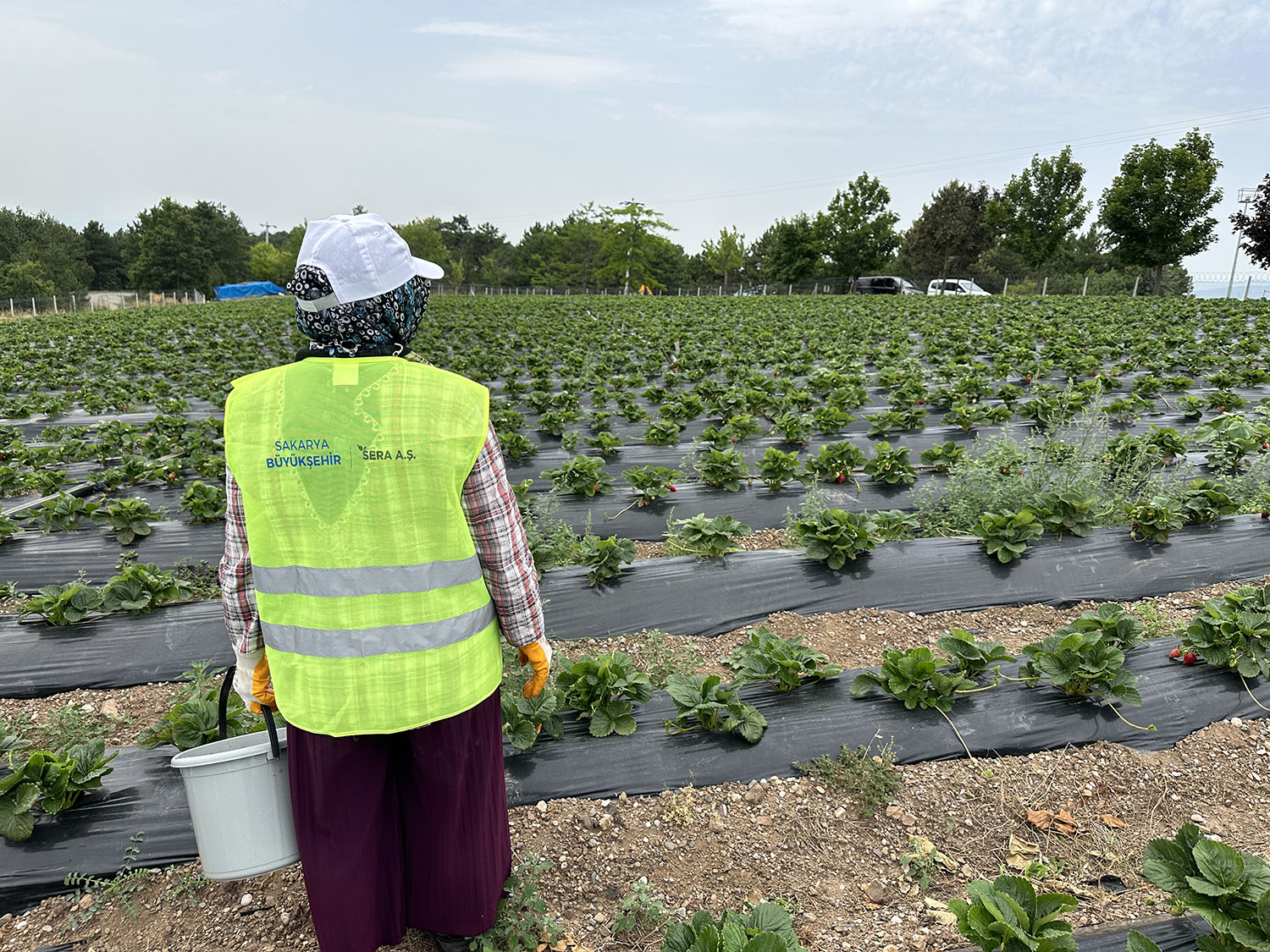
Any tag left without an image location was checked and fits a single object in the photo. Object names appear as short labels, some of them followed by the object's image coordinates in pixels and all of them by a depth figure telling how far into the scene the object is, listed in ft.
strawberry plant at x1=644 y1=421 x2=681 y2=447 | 24.71
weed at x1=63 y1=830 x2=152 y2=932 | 7.88
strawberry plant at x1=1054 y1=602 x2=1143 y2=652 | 10.78
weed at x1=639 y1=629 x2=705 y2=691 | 12.34
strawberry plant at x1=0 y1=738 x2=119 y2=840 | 8.05
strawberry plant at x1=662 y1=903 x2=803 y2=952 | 5.80
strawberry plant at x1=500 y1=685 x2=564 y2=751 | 9.46
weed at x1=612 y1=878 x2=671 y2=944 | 7.67
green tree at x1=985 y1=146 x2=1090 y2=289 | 120.78
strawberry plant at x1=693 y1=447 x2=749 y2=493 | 19.69
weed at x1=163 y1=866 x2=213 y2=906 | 8.07
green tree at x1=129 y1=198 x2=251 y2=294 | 221.66
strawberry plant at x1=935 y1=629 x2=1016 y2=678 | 10.39
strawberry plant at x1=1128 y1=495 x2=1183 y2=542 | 15.23
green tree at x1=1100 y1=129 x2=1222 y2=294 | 104.73
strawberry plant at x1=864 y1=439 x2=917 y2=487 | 19.65
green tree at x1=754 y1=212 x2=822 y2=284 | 164.76
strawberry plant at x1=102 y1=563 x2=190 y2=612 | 13.15
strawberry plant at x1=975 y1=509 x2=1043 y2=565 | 14.73
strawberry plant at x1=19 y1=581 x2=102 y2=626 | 12.69
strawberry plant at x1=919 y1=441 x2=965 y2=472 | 20.35
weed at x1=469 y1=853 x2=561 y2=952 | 7.30
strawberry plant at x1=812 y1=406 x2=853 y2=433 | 25.22
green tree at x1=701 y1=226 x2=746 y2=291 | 207.51
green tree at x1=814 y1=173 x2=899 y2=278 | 155.74
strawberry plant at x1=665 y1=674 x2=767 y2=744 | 9.82
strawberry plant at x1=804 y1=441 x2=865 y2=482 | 19.90
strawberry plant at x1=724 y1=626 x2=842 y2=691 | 10.44
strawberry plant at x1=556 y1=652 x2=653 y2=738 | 9.98
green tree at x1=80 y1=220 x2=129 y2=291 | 256.52
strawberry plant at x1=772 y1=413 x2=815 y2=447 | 23.86
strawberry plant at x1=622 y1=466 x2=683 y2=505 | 18.83
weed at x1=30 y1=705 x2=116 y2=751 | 10.73
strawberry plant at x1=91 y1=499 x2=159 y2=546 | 16.90
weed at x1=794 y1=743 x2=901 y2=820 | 9.29
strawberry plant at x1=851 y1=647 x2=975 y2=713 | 10.28
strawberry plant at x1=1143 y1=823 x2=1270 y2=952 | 5.96
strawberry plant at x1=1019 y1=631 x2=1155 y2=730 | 10.09
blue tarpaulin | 188.44
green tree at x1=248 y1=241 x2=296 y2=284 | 228.84
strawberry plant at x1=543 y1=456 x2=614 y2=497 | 19.61
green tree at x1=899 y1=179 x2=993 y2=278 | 159.02
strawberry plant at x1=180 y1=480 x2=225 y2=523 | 17.58
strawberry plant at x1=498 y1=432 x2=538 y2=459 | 23.67
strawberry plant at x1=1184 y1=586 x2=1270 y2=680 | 10.85
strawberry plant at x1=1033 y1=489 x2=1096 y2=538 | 15.47
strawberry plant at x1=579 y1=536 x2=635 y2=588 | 14.35
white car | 121.30
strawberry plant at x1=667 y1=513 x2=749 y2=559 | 14.79
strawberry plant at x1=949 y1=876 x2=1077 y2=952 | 5.94
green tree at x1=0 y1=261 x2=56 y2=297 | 176.96
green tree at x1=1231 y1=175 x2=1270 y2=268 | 99.30
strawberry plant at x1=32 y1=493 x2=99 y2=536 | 17.29
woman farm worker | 4.93
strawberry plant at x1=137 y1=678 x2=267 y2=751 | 9.14
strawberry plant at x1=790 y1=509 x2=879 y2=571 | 14.52
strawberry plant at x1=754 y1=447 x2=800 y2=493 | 19.52
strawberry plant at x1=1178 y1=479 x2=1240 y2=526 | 15.75
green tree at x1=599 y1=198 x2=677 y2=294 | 205.84
